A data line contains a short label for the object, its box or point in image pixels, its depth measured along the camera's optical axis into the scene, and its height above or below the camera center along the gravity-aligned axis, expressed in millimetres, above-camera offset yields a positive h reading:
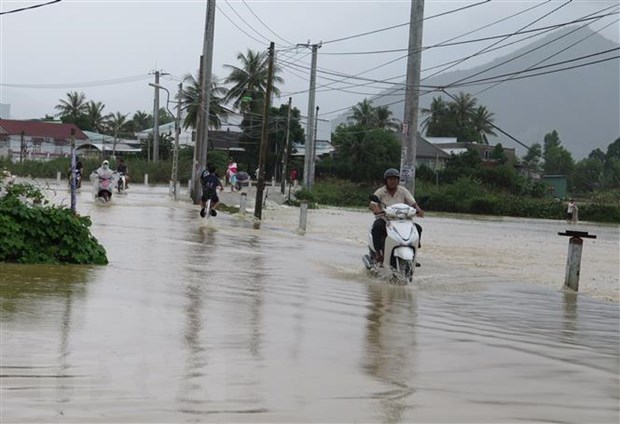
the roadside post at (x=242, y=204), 30075 -1119
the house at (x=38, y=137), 95062 +2566
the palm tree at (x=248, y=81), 73500 +8389
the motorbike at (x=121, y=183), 39425 -871
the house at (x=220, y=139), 90375 +3729
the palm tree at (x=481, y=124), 111125 +9067
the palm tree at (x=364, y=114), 97750 +8094
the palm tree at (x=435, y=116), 118000 +10331
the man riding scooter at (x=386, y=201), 12258 -253
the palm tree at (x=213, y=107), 74750 +5870
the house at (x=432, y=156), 90025 +3390
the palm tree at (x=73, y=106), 108875 +7305
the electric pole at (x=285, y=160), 56831 +1166
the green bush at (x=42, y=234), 10656 -994
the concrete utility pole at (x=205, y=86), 33594 +3602
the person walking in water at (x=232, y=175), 52575 -158
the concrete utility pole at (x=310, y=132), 49628 +2776
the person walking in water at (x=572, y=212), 53941 -1025
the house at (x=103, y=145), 91250 +2213
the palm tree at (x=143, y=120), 142000 +8216
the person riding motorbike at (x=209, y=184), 23000 -358
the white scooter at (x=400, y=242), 11539 -810
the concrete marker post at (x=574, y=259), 12797 -976
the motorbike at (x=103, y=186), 28938 -793
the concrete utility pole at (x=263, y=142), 27875 +1171
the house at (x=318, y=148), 85662 +3471
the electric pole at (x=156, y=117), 67000 +4073
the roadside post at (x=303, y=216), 25125 -1185
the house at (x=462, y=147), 96206 +5047
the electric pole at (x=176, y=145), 39878 +1264
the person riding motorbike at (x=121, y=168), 39594 -141
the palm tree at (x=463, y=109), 110062 +11031
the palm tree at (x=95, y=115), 110750 +6533
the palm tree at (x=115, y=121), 112069 +5923
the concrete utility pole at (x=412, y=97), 18547 +1977
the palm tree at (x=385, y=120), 97000 +7545
